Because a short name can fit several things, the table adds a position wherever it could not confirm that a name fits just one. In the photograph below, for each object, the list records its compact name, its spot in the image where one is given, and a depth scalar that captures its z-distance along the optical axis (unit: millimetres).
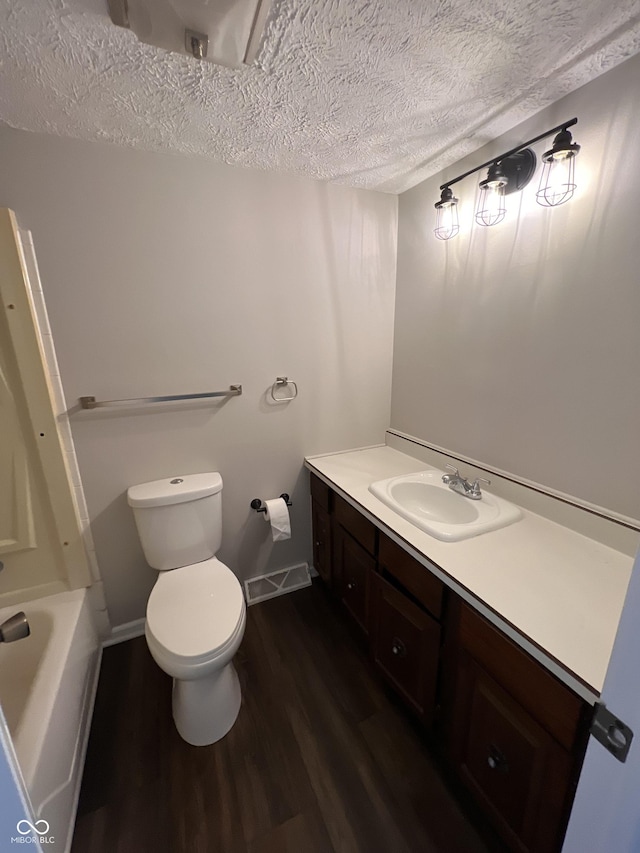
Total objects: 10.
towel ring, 1896
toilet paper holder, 1969
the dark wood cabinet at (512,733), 829
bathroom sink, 1290
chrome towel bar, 1538
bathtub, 1001
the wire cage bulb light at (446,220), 1596
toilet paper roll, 1916
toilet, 1281
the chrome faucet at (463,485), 1532
